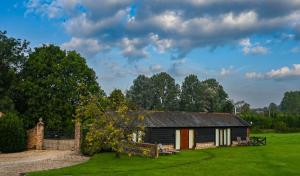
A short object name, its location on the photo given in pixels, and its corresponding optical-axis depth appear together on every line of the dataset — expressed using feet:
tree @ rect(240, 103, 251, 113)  335.17
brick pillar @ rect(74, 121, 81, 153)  99.07
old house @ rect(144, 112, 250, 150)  106.19
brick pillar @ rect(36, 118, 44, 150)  109.46
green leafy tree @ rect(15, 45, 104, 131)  131.09
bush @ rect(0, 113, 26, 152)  102.48
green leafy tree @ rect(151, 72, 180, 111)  292.72
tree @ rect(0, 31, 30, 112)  131.40
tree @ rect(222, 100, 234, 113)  219.31
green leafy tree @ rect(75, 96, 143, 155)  81.74
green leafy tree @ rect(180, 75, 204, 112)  282.47
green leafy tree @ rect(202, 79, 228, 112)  272.83
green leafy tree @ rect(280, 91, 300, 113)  447.26
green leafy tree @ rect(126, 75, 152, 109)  293.49
